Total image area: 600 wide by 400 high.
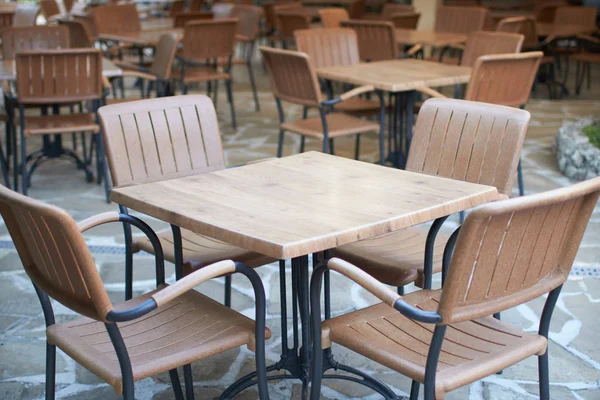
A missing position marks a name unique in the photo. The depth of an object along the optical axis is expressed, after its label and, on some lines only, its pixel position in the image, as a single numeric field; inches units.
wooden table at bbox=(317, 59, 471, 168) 182.7
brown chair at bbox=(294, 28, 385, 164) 217.9
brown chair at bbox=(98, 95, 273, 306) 112.7
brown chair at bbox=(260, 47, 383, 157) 184.1
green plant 219.9
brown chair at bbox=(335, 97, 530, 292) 106.3
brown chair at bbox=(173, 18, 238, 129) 259.1
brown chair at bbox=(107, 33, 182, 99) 210.5
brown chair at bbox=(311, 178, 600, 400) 73.9
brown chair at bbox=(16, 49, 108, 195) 182.4
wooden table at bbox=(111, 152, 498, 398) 81.7
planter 209.6
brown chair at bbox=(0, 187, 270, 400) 76.7
